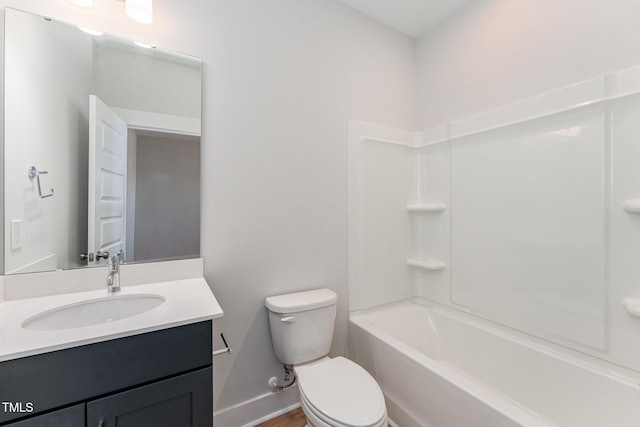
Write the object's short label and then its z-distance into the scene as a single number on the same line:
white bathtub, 1.20
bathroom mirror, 1.13
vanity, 0.76
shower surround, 1.29
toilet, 1.12
